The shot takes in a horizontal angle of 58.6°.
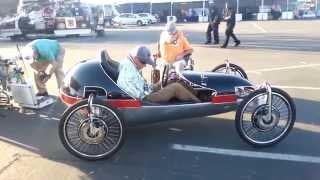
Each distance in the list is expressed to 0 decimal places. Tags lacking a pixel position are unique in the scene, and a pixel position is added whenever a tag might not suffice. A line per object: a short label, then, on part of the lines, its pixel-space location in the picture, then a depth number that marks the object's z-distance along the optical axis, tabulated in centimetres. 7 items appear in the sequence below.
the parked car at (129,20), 3080
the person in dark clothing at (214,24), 1184
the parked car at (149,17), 3176
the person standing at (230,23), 1096
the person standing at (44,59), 491
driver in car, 370
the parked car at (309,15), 3417
